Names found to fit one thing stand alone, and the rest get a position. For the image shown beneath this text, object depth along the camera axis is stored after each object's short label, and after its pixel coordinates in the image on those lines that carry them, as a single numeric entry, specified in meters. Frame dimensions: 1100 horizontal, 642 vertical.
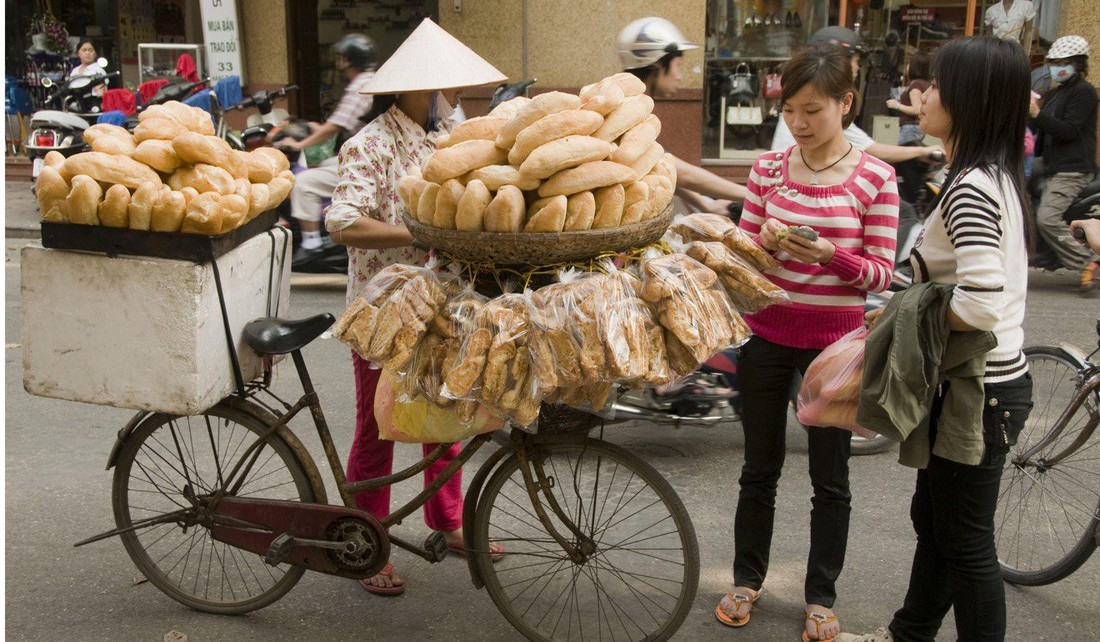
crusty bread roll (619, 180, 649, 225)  2.63
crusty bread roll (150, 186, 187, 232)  2.83
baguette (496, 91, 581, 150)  2.57
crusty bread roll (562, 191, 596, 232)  2.54
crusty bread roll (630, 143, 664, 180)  2.68
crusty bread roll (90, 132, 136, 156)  2.94
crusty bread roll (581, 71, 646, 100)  2.75
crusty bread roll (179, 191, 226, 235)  2.82
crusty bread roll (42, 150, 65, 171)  2.90
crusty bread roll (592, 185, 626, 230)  2.58
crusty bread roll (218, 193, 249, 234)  2.87
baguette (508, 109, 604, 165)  2.53
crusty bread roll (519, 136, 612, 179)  2.51
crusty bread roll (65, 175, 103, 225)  2.82
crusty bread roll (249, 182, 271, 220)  3.03
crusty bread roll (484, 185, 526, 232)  2.51
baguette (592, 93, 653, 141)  2.64
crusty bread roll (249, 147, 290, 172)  3.26
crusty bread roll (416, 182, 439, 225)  2.66
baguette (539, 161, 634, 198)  2.53
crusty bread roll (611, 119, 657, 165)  2.63
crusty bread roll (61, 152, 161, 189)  2.84
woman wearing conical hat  3.23
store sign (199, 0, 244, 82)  11.74
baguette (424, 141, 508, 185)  2.61
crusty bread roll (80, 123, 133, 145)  3.02
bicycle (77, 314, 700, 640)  2.99
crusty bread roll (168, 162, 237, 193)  2.92
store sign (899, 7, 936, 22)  11.17
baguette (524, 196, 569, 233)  2.51
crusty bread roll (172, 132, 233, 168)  2.91
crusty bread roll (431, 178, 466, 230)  2.58
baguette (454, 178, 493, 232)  2.54
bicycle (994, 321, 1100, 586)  3.45
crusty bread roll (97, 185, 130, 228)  2.82
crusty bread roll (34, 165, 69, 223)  2.86
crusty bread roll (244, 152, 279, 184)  3.14
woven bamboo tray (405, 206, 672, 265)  2.54
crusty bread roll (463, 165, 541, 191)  2.56
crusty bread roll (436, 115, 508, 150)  2.72
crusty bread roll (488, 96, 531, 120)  2.80
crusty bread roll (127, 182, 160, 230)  2.83
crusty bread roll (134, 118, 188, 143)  3.02
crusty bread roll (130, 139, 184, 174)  2.92
